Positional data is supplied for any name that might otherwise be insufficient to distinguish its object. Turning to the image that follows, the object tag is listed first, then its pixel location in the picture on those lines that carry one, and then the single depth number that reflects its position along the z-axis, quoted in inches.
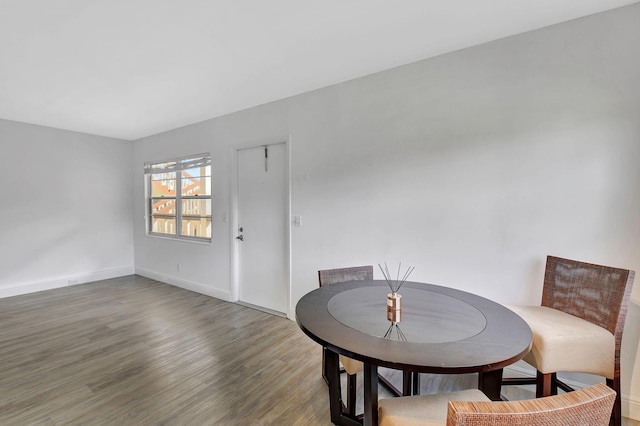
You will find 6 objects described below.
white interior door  130.3
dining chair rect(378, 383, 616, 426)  25.3
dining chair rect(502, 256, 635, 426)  58.9
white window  164.7
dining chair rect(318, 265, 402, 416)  62.7
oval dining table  40.1
